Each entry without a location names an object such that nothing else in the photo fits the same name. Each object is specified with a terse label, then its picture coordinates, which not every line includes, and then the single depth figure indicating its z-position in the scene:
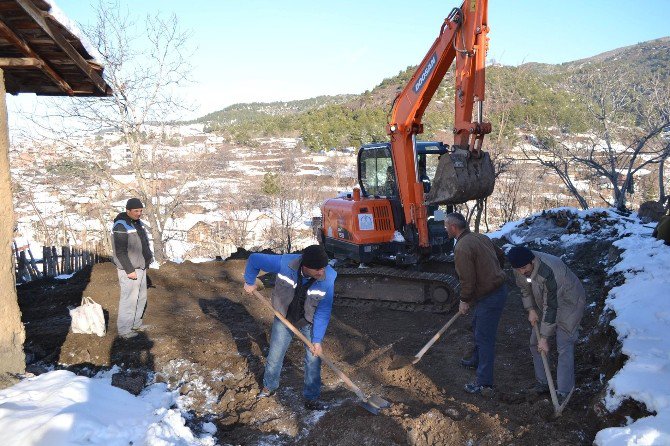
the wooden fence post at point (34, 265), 10.57
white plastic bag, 6.39
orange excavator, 6.70
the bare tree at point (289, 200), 21.72
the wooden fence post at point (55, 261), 10.88
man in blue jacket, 4.50
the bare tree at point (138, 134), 13.80
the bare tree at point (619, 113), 15.32
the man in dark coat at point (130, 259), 6.28
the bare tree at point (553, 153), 16.35
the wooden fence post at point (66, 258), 11.11
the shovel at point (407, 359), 5.35
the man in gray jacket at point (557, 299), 4.39
